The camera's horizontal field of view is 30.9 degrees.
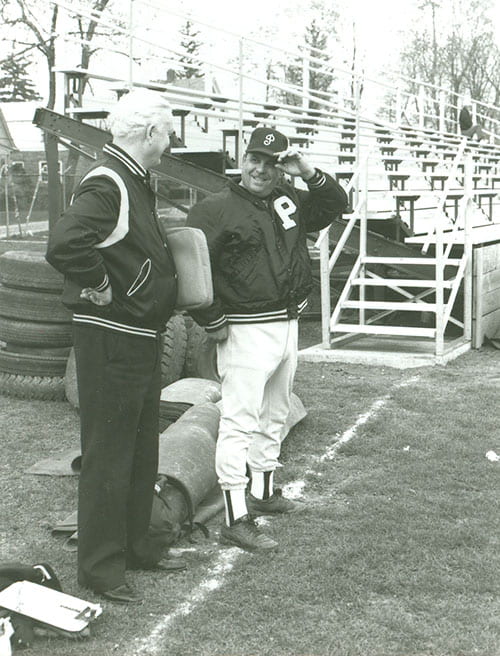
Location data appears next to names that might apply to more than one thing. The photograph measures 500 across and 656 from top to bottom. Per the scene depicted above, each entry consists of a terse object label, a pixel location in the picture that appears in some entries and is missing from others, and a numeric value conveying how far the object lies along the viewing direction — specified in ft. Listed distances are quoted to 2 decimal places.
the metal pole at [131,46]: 32.27
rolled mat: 15.97
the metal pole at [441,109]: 63.22
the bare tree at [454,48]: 143.02
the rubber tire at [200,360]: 25.49
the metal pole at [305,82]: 45.71
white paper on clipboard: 11.30
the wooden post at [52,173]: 33.52
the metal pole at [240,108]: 34.05
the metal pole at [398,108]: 59.62
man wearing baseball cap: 14.79
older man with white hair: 12.14
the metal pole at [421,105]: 61.39
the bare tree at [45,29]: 95.14
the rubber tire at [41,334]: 25.27
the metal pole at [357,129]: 35.50
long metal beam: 32.04
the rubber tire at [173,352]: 24.59
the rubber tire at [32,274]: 25.40
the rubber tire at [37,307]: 25.29
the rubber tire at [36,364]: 25.35
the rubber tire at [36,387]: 25.29
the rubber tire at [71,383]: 24.14
